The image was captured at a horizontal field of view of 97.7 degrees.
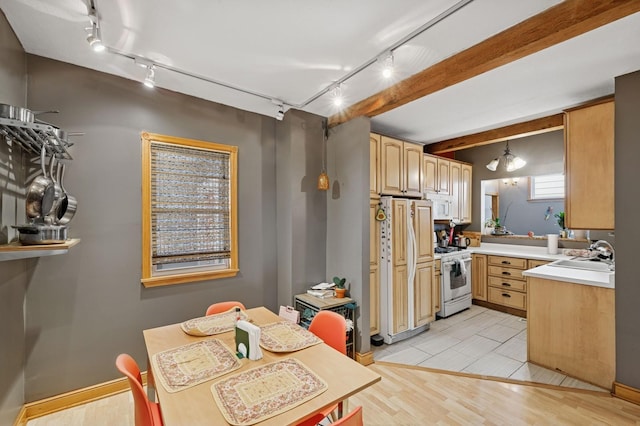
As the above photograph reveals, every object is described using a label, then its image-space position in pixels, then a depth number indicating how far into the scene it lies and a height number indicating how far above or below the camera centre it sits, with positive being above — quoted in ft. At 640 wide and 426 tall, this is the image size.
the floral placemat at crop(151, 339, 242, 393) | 4.23 -2.52
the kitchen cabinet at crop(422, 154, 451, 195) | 13.44 +1.97
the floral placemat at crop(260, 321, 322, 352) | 5.28 -2.52
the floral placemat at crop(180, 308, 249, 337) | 5.95 -2.51
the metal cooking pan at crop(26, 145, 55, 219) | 5.61 +0.30
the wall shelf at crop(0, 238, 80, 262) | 4.61 -0.64
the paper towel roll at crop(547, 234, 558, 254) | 13.43 -1.46
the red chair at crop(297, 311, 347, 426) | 6.06 -2.62
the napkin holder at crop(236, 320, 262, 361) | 4.87 -2.26
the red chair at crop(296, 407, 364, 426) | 3.14 -2.38
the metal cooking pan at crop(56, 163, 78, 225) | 6.12 +0.13
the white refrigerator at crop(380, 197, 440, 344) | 10.49 -2.22
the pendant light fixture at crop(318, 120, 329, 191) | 9.62 +1.58
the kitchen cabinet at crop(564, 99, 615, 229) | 7.97 +1.41
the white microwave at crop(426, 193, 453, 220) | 14.02 +0.44
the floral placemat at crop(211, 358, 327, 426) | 3.54 -2.52
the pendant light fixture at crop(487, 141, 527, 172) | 13.79 +2.60
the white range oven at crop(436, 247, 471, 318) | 12.99 -3.23
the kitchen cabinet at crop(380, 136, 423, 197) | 10.64 +1.86
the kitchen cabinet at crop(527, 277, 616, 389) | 7.81 -3.49
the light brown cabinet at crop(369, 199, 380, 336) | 10.33 -2.11
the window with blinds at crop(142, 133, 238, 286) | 8.18 +0.11
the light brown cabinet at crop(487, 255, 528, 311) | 13.14 -3.32
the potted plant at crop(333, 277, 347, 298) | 9.44 -2.52
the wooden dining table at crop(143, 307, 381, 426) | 3.47 -2.54
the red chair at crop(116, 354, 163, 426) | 3.92 -2.62
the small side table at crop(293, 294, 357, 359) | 8.86 -3.04
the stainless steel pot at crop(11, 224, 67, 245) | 5.26 -0.38
